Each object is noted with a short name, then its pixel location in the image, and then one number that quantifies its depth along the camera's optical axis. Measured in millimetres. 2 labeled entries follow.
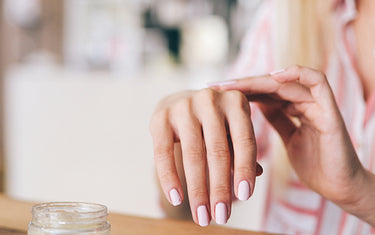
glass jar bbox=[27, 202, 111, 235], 532
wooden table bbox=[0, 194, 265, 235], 719
